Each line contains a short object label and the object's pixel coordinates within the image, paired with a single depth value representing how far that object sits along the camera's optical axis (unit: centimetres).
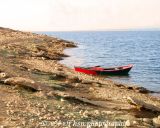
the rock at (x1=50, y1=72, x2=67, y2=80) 2605
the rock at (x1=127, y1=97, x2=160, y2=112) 1754
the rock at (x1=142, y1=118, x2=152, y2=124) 1483
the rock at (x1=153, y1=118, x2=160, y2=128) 1439
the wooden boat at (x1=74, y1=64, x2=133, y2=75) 3953
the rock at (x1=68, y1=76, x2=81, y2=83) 2558
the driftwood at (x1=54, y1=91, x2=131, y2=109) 1758
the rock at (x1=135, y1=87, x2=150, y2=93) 2807
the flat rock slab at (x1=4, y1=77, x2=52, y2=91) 1772
